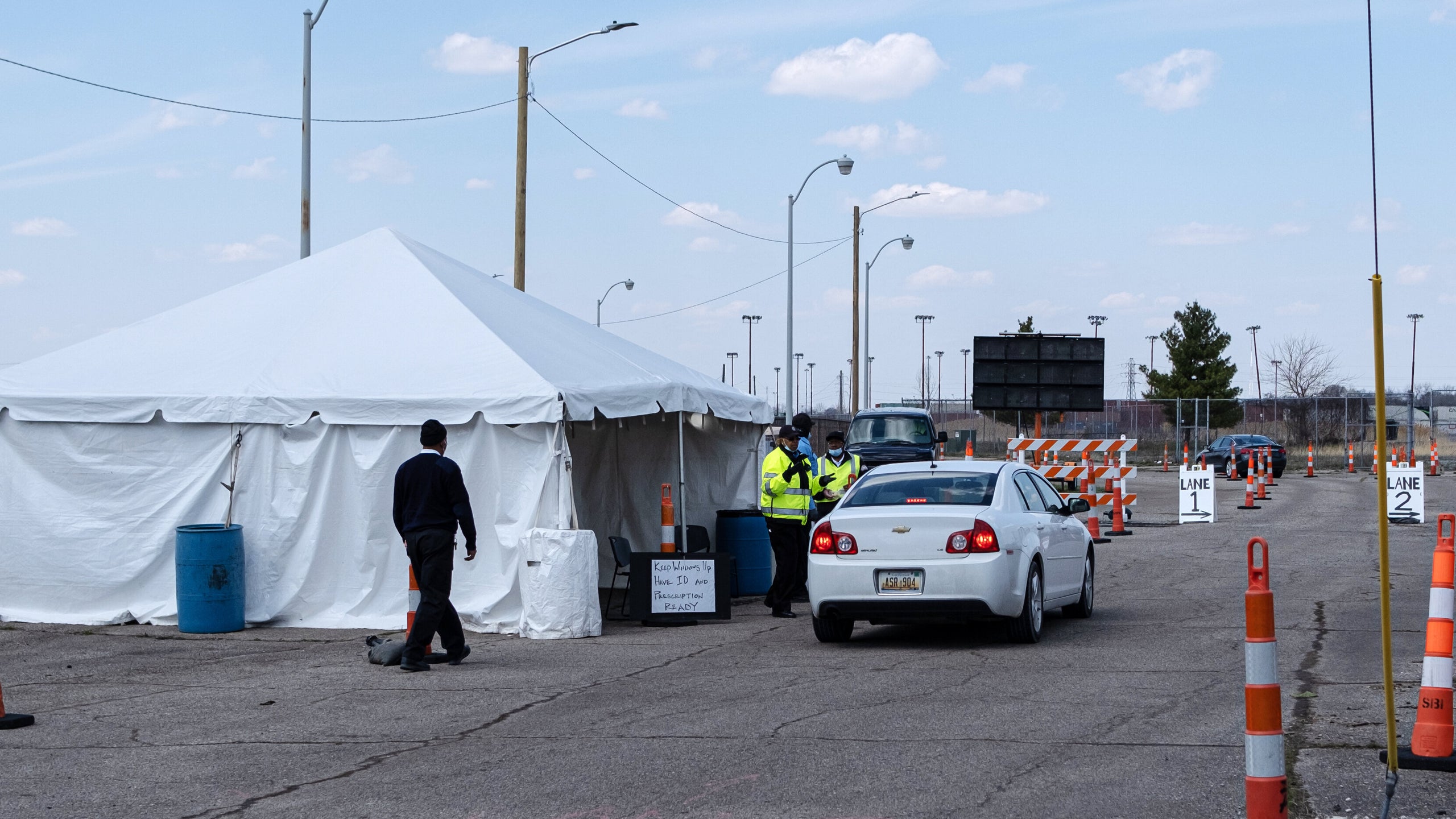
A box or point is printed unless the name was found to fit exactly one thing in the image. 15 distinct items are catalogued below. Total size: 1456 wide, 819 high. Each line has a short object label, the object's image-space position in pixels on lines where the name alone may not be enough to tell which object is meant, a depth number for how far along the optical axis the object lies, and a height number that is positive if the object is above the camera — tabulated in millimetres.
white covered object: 12422 -1108
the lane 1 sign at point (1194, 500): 26344 -755
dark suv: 30516 +488
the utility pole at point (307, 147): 21266 +4619
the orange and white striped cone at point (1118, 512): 24172 -915
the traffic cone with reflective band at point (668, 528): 14047 -692
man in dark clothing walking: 10602 -544
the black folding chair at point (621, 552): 14273 -942
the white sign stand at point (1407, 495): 26016 -628
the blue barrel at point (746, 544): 16641 -1000
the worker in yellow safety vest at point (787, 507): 14172 -491
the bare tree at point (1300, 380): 83688 +4619
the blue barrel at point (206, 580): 12945 -1121
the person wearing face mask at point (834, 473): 14750 -160
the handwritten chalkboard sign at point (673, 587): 13523 -1222
